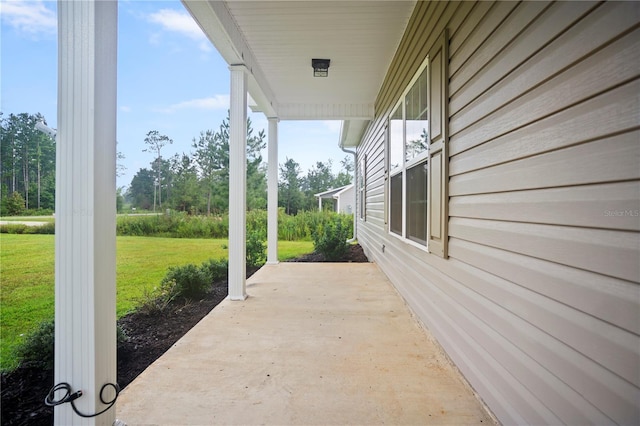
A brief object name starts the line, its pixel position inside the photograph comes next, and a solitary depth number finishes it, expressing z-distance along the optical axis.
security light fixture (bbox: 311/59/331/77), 4.00
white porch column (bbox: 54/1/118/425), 1.29
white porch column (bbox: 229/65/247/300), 3.52
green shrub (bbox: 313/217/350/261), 6.87
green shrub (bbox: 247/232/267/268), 5.68
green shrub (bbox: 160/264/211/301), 3.49
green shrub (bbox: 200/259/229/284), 4.61
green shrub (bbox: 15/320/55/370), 1.90
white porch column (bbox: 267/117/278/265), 5.68
